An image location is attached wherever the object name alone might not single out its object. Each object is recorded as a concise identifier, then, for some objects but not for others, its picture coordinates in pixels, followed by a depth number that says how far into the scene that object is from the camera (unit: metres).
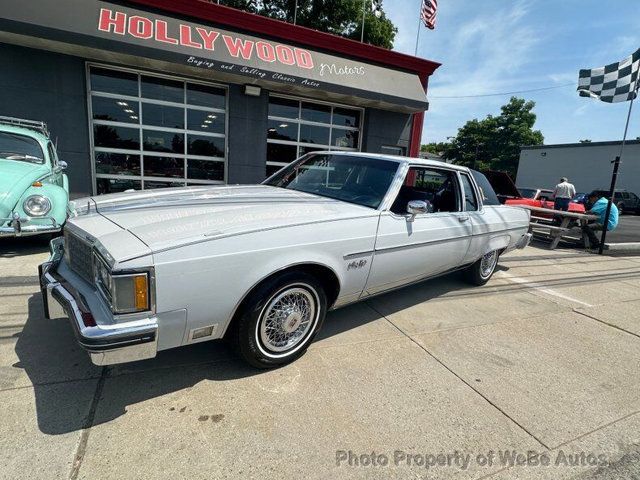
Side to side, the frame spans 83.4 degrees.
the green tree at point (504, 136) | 43.09
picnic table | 8.25
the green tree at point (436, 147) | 54.69
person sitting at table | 8.54
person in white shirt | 11.20
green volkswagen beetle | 4.55
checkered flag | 8.27
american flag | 12.15
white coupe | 1.96
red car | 10.69
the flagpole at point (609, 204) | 8.15
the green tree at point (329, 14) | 19.62
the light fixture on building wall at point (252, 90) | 8.90
